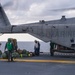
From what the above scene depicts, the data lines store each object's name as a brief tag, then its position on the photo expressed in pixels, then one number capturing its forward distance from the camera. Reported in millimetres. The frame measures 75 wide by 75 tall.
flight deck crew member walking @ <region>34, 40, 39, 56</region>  23322
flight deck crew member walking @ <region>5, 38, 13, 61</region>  16482
